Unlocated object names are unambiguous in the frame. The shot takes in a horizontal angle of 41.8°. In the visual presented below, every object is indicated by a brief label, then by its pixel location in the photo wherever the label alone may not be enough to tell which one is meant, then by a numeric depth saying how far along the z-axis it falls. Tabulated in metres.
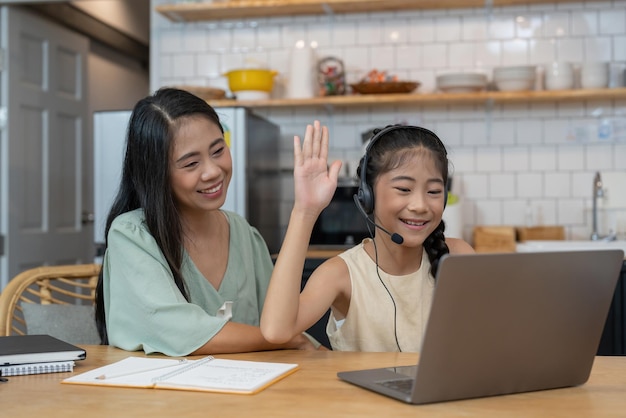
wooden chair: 2.00
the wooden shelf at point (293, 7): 4.09
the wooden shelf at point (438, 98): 3.92
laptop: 1.07
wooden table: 1.12
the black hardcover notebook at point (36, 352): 1.40
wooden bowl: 4.02
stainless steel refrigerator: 3.85
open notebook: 1.26
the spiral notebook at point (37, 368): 1.40
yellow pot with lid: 4.14
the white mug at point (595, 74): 3.93
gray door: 4.61
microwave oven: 3.99
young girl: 1.75
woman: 1.61
